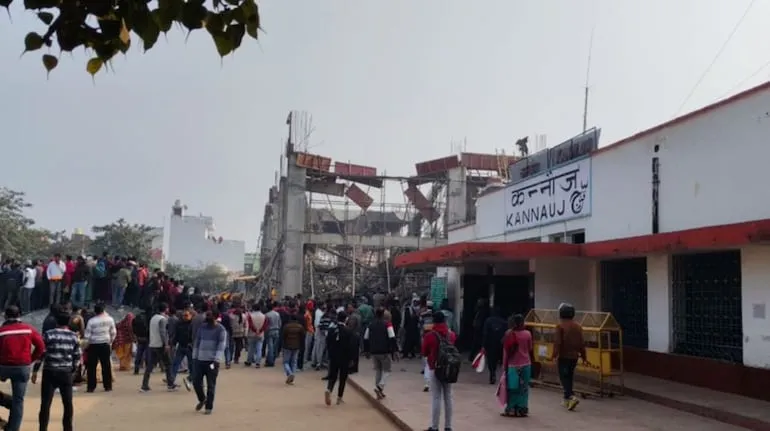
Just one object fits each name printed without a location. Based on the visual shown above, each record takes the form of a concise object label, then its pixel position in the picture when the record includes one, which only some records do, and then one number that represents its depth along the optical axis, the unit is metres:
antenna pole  20.36
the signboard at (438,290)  21.11
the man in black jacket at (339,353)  11.23
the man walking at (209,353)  10.36
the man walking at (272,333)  17.41
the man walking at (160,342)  13.45
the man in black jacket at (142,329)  14.38
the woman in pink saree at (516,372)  9.65
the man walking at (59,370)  8.45
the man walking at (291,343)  14.28
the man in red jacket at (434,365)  8.55
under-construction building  30.69
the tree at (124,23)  3.28
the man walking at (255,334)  16.62
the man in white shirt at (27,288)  20.59
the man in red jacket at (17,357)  8.10
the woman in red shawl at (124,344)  16.06
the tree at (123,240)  45.25
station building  10.07
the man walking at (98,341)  12.27
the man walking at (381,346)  11.64
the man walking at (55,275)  20.75
